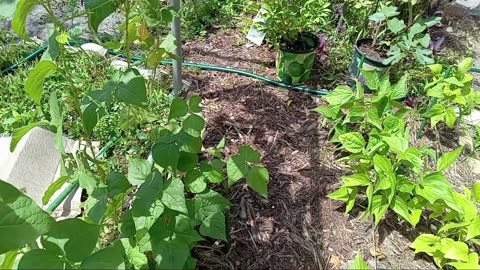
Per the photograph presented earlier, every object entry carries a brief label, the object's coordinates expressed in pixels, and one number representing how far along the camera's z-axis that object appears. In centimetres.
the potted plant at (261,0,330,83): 225
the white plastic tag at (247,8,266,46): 257
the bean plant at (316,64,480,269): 151
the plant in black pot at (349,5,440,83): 215
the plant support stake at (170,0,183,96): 185
